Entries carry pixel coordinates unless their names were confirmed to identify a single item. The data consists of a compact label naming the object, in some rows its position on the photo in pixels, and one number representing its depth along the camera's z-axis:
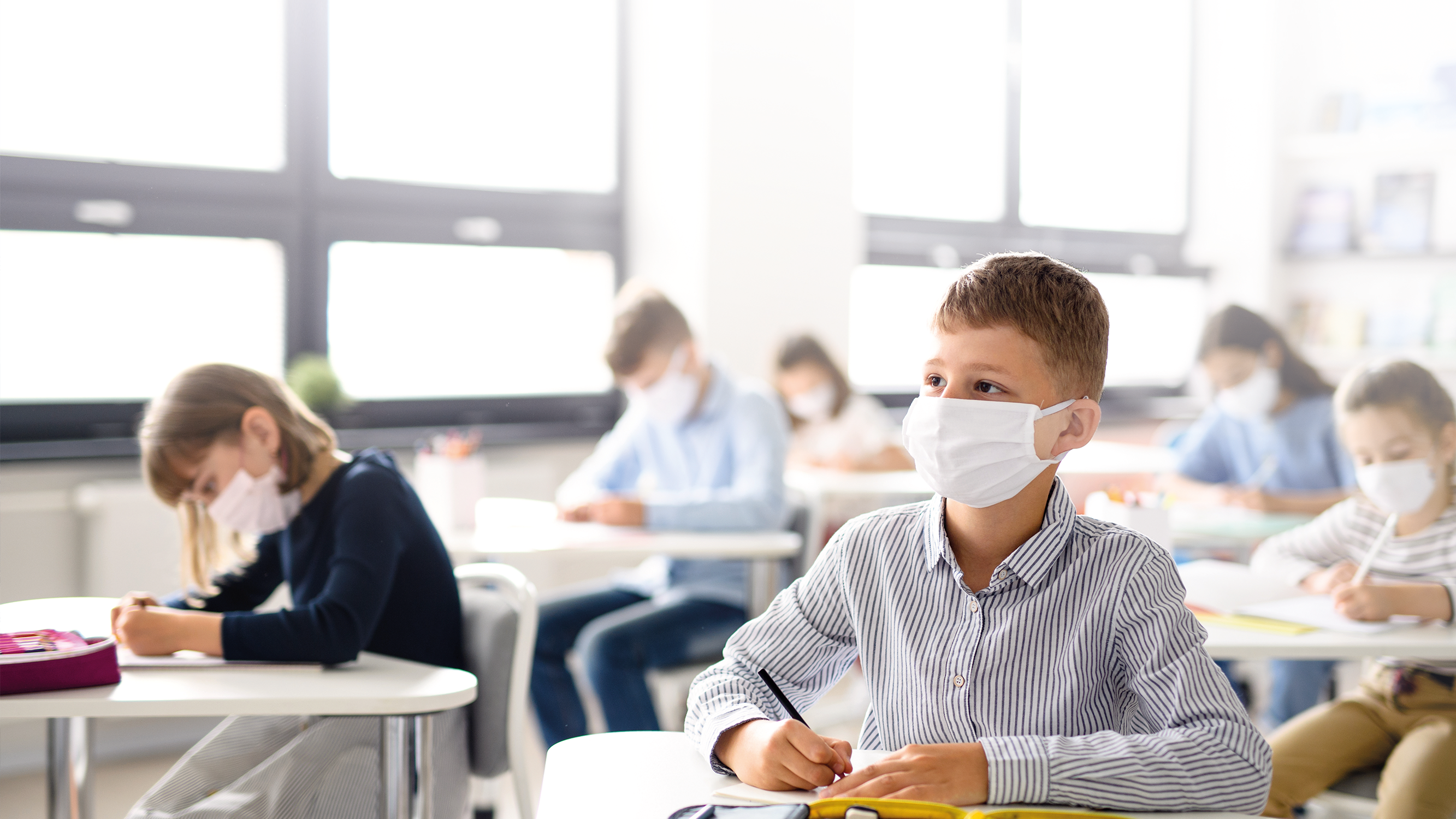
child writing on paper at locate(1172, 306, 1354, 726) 3.19
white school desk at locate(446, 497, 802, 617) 2.67
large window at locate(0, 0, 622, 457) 3.39
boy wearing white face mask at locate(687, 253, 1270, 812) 1.09
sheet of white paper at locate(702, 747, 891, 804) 1.06
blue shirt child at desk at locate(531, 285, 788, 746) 2.70
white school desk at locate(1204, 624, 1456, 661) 1.74
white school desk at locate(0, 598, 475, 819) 1.48
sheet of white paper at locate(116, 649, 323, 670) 1.66
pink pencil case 1.50
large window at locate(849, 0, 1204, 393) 5.23
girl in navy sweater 1.66
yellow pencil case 0.97
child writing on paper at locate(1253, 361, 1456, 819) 1.77
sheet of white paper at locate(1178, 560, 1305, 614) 2.03
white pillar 4.33
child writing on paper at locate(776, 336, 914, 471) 4.09
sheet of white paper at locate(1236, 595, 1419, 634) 1.86
